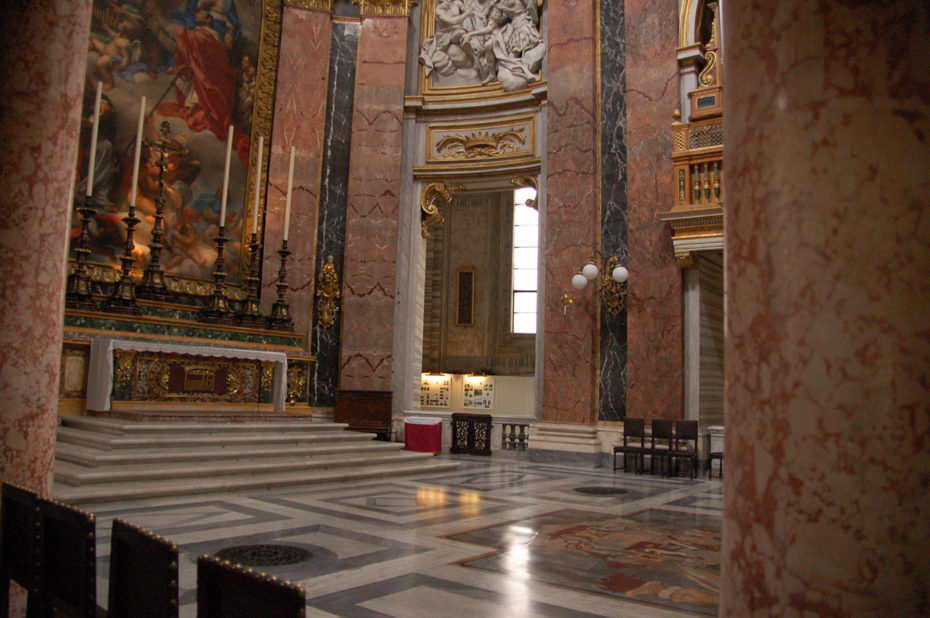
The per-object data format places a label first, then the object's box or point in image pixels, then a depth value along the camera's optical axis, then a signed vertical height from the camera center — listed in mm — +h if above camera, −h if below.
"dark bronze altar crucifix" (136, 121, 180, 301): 9945 +1425
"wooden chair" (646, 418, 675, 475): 10336 -869
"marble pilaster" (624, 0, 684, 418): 11062 +2667
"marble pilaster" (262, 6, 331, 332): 13445 +4385
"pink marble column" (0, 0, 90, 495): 3568 +742
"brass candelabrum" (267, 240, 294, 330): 11242 +998
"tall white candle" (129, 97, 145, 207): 9195 +2699
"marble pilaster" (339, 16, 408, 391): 13438 +3260
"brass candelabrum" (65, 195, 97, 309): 9047 +1141
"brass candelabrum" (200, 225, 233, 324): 10523 +1066
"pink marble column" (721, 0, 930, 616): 1421 +140
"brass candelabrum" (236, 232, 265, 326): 10961 +934
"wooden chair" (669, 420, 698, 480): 10086 -851
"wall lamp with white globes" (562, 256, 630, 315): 11625 +1638
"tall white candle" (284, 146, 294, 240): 10238 +2413
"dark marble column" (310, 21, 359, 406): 13531 +3768
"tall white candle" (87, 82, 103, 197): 8839 +2656
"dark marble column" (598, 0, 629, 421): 11727 +3325
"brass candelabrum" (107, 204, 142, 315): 9305 +1066
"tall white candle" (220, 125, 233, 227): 10280 +2419
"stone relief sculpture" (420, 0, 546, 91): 13906 +6707
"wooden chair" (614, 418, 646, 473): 10586 -847
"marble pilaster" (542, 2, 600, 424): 11984 +2968
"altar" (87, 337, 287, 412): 8812 -90
